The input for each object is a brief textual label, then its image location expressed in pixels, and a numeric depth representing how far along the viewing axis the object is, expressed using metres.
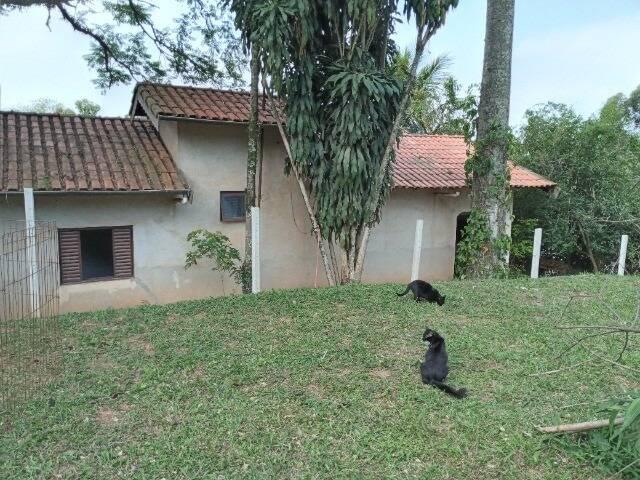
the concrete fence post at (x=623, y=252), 9.43
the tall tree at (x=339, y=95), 6.68
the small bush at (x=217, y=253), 8.00
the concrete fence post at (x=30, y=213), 6.43
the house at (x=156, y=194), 7.36
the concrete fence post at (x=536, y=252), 9.50
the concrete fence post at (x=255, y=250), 7.32
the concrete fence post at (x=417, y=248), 8.65
